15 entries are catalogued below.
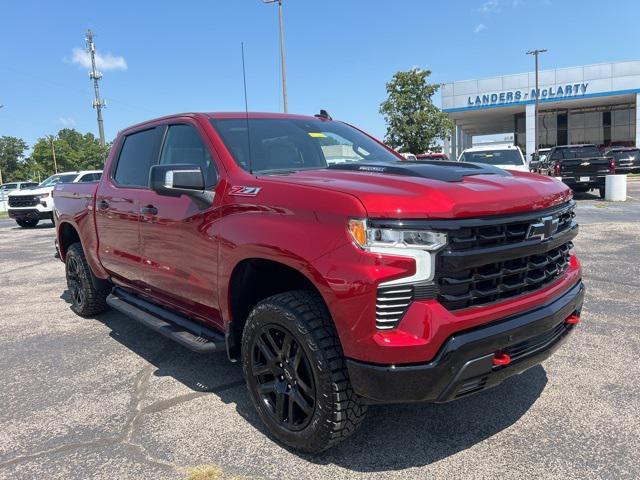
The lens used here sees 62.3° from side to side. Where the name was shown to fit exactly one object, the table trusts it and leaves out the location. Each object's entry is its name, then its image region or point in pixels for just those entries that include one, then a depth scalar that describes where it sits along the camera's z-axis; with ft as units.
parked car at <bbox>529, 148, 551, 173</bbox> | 59.57
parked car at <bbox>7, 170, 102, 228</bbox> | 56.95
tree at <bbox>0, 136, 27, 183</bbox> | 330.42
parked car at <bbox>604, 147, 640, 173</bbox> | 93.30
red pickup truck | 7.63
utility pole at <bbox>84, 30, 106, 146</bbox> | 141.81
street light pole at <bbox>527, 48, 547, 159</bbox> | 126.62
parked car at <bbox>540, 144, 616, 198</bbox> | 56.59
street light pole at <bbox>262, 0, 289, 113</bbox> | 53.29
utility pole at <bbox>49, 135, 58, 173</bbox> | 275.39
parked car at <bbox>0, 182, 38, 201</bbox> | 120.88
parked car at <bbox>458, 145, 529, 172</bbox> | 48.78
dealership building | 123.69
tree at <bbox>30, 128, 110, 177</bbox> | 296.92
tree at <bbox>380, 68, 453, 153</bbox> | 102.94
